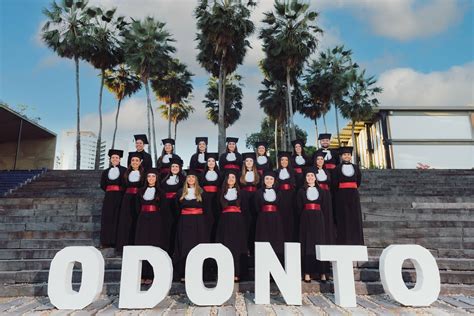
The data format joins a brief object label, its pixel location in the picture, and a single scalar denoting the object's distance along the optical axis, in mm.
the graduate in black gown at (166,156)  7113
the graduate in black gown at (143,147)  6896
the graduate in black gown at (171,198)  5941
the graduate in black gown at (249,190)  5883
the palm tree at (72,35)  23547
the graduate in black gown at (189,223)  5301
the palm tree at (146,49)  24266
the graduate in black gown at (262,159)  6957
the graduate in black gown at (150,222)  5441
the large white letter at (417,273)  4301
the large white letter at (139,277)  4293
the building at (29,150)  23188
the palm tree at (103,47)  24750
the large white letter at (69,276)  4270
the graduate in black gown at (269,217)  5348
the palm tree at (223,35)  21656
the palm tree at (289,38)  22766
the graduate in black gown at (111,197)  6195
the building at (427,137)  26844
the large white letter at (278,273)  4402
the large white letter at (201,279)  4332
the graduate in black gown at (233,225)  5348
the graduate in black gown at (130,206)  5934
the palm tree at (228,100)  33594
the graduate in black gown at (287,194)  5957
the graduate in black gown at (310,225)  5359
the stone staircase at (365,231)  5430
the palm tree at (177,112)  35344
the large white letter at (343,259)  4391
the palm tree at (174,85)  29953
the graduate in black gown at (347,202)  5988
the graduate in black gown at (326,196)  5754
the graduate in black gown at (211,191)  5941
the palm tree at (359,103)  27719
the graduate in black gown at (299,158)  7238
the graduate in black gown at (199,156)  7359
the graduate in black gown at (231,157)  7204
